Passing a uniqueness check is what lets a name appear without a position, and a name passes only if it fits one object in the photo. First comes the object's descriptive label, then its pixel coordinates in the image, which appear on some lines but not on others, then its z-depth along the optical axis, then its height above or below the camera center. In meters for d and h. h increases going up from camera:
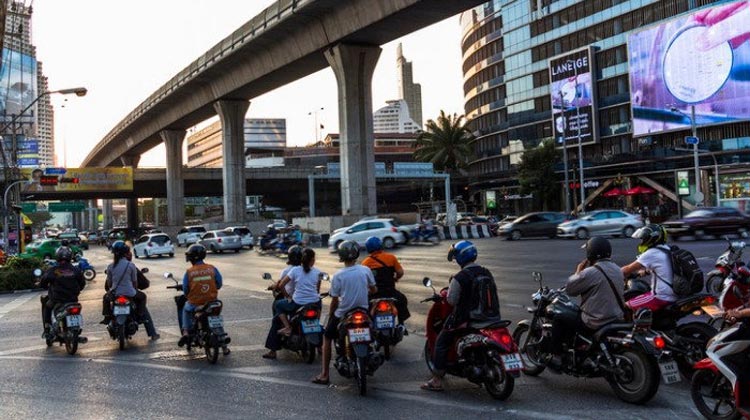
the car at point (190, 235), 48.79 -0.57
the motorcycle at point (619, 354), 5.80 -1.33
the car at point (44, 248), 31.68 -0.73
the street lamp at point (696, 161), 44.89 +3.16
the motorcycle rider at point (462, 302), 6.37 -0.83
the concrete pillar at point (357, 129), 39.72 +5.71
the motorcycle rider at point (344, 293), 7.06 -0.78
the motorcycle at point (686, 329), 6.41 -1.22
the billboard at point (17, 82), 53.00 +12.43
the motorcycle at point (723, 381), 4.90 -1.38
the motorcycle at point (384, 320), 7.64 -1.16
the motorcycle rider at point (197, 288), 8.69 -0.81
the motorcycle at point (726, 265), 10.47 -0.95
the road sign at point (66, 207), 90.06 +3.49
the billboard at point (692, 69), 51.12 +11.32
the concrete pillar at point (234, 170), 55.64 +4.80
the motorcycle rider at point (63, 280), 9.70 -0.71
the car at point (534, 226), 35.56 -0.66
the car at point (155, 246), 37.06 -1.00
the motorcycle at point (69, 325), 9.46 -1.34
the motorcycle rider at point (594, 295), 6.27 -0.81
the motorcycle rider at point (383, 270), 8.45 -0.66
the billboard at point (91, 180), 64.19 +5.01
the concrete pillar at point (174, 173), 66.69 +5.62
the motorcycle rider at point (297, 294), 8.26 -0.89
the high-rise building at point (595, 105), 55.12 +11.10
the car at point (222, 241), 39.00 -0.92
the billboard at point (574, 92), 65.56 +12.18
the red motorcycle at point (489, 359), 6.05 -1.36
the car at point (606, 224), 32.09 -0.66
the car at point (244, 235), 40.99 -0.64
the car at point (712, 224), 28.14 -0.74
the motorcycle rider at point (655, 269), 7.02 -0.65
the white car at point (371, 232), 33.03 -0.61
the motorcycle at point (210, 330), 8.40 -1.33
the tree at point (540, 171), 65.25 +4.26
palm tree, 82.81 +9.42
